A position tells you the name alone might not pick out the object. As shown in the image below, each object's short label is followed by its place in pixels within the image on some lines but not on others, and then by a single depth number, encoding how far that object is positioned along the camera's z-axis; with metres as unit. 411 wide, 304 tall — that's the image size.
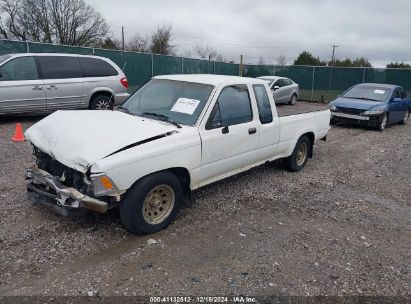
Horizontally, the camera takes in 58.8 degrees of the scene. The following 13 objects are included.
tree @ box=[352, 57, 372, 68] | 39.12
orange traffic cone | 7.92
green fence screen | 16.75
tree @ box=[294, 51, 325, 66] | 44.22
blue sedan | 11.91
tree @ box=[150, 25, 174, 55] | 42.65
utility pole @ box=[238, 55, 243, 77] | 21.20
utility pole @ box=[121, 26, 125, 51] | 50.34
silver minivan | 9.27
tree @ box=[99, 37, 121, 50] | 42.70
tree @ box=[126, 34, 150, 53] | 50.53
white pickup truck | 3.67
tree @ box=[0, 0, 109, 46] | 38.50
